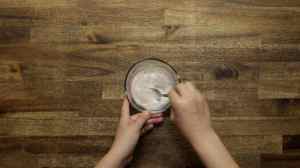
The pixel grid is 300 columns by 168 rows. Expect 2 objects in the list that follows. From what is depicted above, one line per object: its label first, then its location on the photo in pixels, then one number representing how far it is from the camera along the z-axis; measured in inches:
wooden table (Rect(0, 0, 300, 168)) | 41.9
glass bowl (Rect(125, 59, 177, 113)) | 39.8
